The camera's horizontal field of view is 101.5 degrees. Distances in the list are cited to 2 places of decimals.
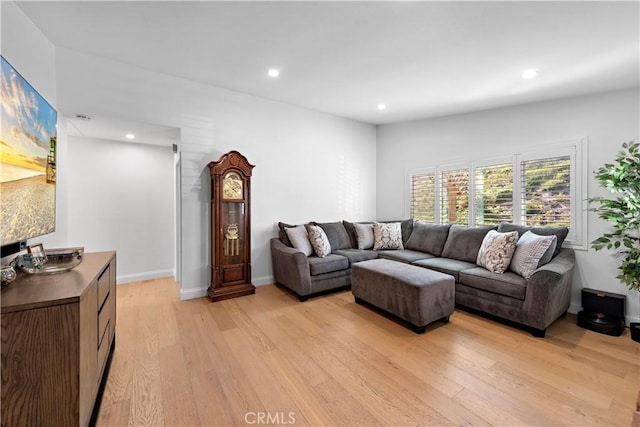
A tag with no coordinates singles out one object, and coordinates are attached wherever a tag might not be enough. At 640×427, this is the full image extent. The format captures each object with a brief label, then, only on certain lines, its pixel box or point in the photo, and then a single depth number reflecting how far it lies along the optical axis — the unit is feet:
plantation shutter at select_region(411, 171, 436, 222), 14.60
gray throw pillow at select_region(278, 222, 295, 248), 12.35
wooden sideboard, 3.41
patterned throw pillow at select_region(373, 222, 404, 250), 13.94
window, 10.09
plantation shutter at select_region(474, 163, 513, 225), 11.76
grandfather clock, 10.87
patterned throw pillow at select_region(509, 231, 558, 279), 8.68
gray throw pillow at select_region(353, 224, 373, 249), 14.01
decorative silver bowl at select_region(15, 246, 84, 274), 4.94
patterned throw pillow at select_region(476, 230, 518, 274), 9.30
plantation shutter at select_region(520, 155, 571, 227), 10.29
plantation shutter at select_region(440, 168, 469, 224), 13.25
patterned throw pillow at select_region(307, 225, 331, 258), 12.14
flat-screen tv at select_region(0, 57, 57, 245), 4.66
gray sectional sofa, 8.00
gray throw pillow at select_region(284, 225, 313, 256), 12.01
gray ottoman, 8.09
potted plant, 7.70
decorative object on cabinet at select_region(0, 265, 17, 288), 4.05
